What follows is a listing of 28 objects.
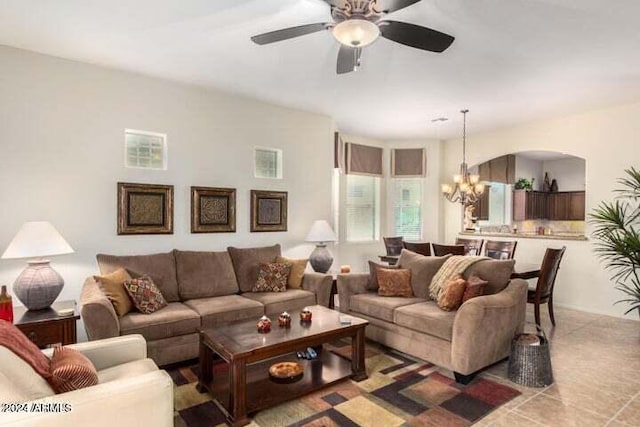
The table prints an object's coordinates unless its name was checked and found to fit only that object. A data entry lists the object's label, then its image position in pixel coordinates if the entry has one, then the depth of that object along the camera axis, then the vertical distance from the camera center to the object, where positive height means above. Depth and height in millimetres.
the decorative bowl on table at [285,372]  2740 -1257
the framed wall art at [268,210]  4770 -38
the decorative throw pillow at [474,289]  3225 -714
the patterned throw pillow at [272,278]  4125 -807
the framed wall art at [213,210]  4305 -39
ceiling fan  2176 +1154
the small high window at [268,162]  4859 +610
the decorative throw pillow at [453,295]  3271 -780
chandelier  5508 +334
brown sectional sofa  2982 -925
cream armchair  1373 -797
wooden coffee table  2377 -1151
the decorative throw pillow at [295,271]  4305 -756
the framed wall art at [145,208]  3824 -25
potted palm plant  4461 -209
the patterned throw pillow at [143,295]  3215 -793
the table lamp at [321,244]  4801 -498
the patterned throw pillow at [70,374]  1598 -759
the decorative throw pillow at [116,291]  3098 -731
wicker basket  2854 -1215
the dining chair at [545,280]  4148 -816
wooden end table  2684 -903
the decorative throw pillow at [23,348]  1544 -638
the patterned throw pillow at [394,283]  3912 -807
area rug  2396 -1396
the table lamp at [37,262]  2830 -469
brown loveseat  2885 -978
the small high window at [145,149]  3926 +628
